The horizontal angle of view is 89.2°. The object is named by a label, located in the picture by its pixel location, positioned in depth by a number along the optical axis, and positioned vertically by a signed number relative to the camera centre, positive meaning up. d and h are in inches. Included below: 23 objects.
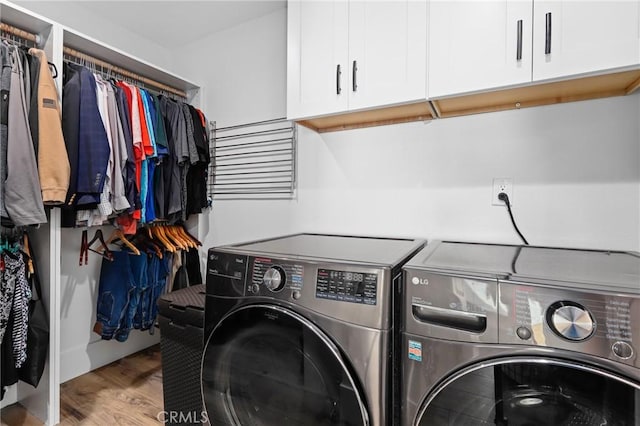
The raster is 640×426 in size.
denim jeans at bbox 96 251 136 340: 75.3 -20.0
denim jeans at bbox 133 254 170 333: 79.0 -21.2
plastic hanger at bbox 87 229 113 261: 76.3 -9.1
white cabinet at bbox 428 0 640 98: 38.1 +22.1
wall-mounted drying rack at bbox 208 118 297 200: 77.9 +12.5
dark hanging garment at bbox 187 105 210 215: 82.7 +9.4
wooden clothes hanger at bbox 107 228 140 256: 77.0 -7.8
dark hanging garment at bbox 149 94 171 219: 75.2 +11.2
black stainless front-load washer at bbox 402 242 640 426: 26.2 -11.8
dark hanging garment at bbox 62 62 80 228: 61.6 +15.7
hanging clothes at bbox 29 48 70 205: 56.1 +11.6
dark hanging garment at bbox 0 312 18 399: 56.4 -26.7
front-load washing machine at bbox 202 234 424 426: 35.1 -14.9
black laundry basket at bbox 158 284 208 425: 52.3 -24.5
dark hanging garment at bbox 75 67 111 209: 61.7 +11.2
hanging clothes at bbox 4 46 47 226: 52.4 +6.5
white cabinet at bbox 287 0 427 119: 49.6 +25.8
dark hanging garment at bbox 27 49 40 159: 56.4 +19.1
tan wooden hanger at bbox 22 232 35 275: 60.6 -8.3
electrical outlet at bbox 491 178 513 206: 55.2 +4.0
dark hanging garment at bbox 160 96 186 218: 78.2 +13.4
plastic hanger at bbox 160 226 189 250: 85.0 -7.9
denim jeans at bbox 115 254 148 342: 77.0 -20.4
